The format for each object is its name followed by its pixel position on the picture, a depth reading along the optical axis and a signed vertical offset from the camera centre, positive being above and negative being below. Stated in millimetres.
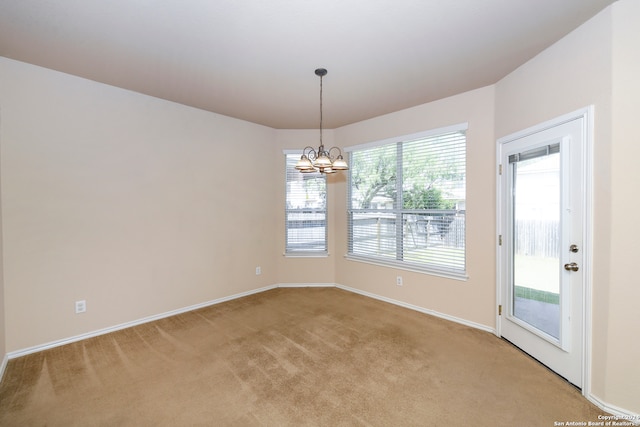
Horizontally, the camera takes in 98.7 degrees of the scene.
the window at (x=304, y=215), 4941 -114
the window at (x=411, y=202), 3520 +88
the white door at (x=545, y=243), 2129 -320
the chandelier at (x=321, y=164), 2585 +427
